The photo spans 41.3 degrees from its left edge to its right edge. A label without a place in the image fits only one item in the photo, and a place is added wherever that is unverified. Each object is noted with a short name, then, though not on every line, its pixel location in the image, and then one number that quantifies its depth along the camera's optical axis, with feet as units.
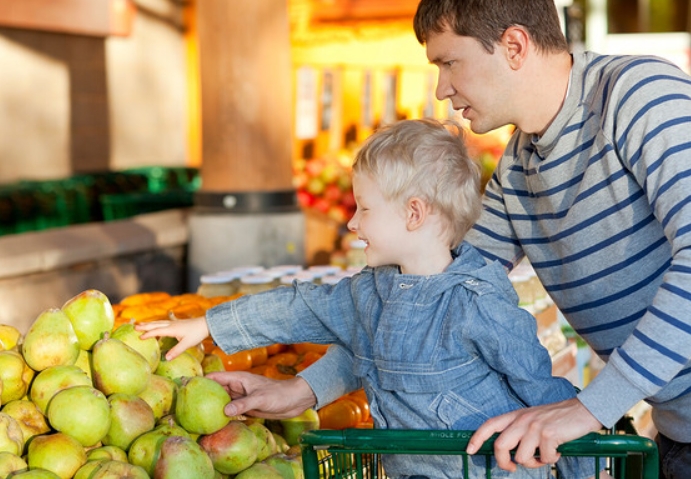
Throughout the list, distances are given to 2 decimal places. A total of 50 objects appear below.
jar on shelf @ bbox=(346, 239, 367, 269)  14.62
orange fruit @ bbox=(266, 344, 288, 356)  9.38
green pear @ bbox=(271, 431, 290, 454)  7.35
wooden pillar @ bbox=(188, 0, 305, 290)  19.01
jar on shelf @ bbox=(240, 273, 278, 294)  11.35
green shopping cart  4.76
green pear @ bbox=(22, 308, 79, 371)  6.66
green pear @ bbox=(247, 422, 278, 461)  6.78
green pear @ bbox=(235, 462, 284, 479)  6.41
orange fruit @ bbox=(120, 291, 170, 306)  10.14
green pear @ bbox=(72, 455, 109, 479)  5.85
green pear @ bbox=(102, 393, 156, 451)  6.38
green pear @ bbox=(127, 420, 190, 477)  6.20
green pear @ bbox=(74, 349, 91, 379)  6.89
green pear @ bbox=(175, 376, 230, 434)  6.50
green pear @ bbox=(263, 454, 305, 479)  6.70
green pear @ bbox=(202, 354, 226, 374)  7.82
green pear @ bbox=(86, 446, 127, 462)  6.12
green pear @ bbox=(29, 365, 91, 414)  6.46
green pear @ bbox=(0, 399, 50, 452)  6.31
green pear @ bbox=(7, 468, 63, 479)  5.66
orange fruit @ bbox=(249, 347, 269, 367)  9.02
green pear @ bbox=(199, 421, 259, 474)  6.42
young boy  5.67
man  5.73
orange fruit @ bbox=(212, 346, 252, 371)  8.74
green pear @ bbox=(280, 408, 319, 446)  7.59
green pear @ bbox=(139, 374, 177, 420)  6.86
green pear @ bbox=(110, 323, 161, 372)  7.00
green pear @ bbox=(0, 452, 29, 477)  5.73
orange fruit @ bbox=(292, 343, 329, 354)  9.53
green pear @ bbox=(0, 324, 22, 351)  7.14
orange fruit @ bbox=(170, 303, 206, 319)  9.43
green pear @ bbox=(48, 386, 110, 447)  6.14
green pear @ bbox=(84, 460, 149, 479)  5.77
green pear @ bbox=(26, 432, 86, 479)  5.91
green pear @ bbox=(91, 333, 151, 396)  6.63
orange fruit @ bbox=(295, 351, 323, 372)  9.04
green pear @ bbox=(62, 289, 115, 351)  6.95
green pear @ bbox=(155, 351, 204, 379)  7.24
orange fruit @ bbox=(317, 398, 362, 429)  8.32
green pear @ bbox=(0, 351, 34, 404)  6.51
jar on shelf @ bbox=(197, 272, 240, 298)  11.69
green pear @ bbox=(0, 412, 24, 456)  5.97
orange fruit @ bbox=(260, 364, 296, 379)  8.63
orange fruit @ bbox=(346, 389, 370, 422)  8.57
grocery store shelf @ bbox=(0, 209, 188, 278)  15.19
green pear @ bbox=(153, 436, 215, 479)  5.91
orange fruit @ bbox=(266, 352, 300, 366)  9.09
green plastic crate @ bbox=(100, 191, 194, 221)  24.91
